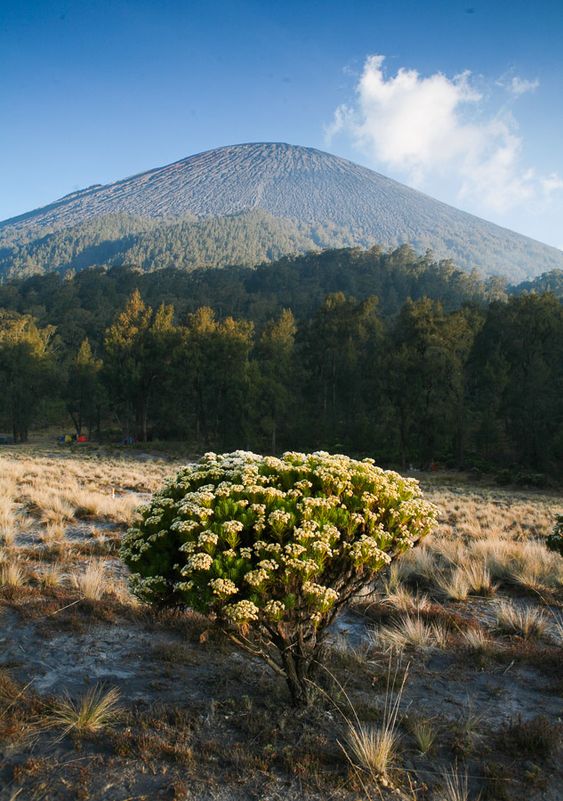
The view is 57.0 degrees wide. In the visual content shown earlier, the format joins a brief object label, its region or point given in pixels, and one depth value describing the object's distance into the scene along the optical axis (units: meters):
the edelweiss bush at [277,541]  3.32
